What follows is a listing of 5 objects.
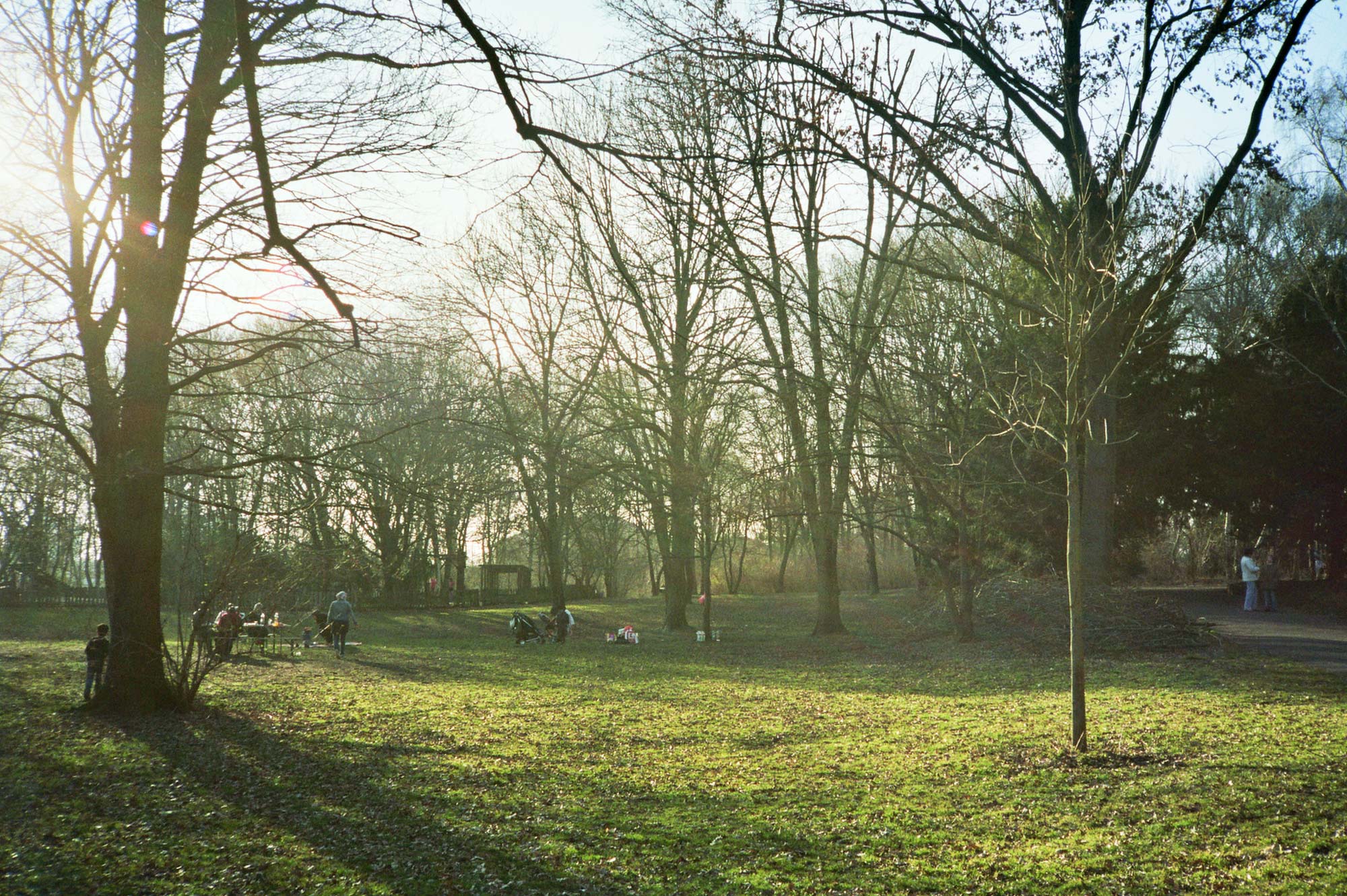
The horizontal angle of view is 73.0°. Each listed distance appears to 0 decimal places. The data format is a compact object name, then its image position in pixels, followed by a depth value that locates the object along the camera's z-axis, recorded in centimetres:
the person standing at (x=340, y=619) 2008
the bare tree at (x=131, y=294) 946
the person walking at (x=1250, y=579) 2083
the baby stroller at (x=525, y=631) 2230
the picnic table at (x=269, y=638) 1842
